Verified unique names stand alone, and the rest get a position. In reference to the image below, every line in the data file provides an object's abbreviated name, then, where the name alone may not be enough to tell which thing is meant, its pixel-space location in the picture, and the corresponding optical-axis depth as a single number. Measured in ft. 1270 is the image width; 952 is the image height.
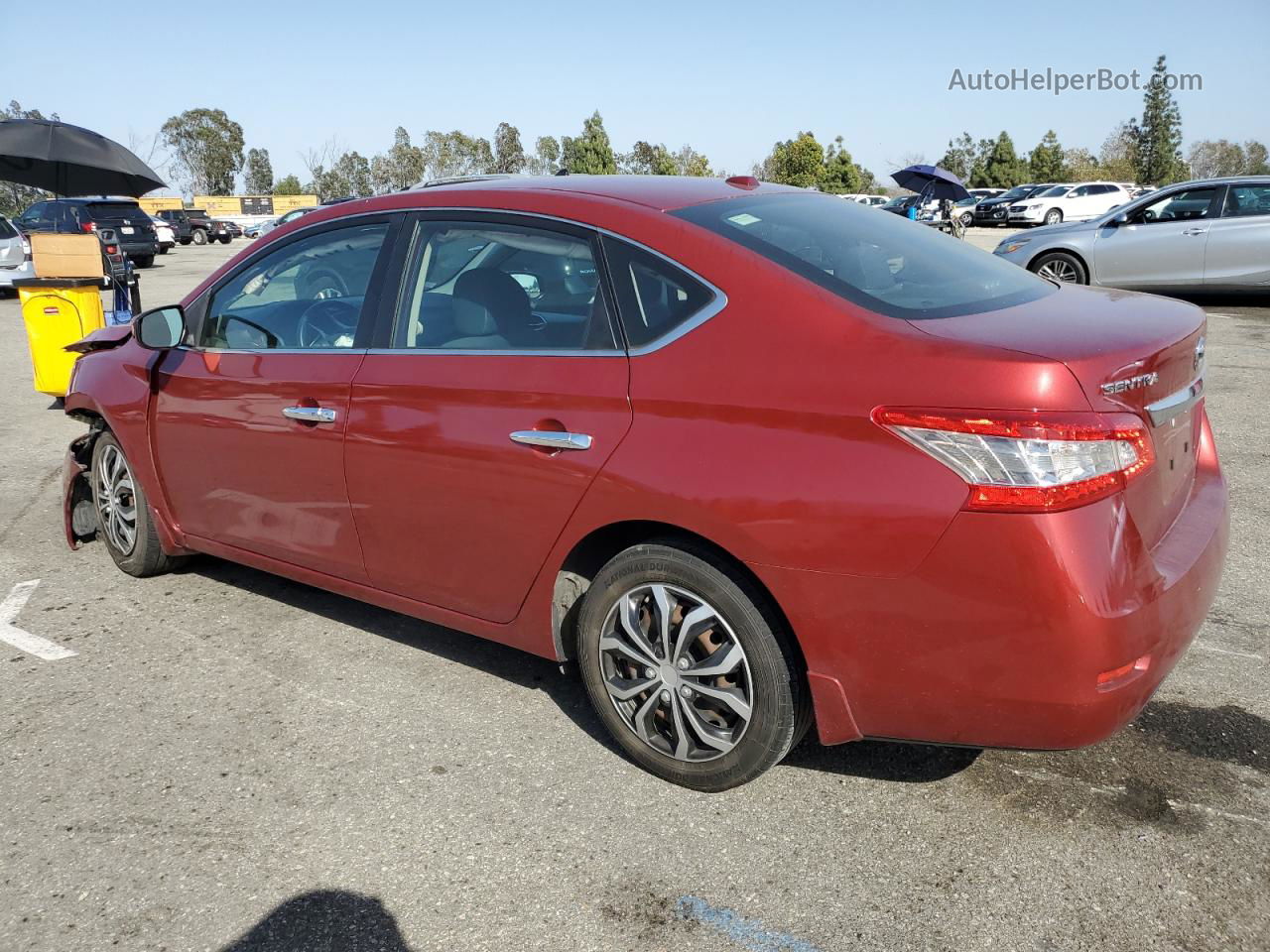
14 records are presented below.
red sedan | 7.75
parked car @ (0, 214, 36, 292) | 61.57
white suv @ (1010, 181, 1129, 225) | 121.80
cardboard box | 29.89
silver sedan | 41.22
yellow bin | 28.60
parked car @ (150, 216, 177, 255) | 111.04
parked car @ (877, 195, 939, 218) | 87.25
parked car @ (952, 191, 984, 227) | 133.52
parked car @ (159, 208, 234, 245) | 141.08
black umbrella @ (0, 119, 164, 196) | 36.19
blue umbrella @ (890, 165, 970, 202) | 77.56
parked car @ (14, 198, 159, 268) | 80.33
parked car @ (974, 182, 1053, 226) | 133.90
